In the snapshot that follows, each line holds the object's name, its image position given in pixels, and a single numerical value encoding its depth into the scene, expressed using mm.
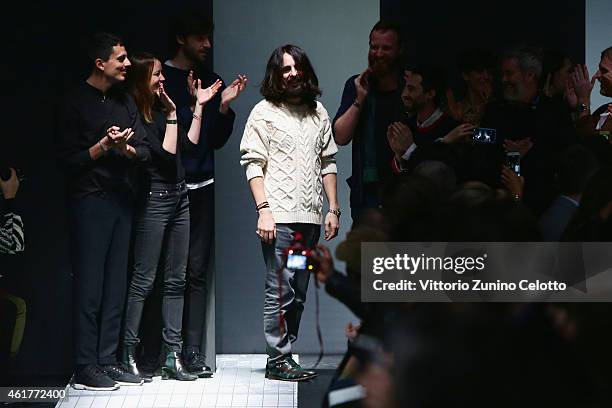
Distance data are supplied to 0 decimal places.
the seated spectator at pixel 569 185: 7098
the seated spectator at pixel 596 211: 6018
